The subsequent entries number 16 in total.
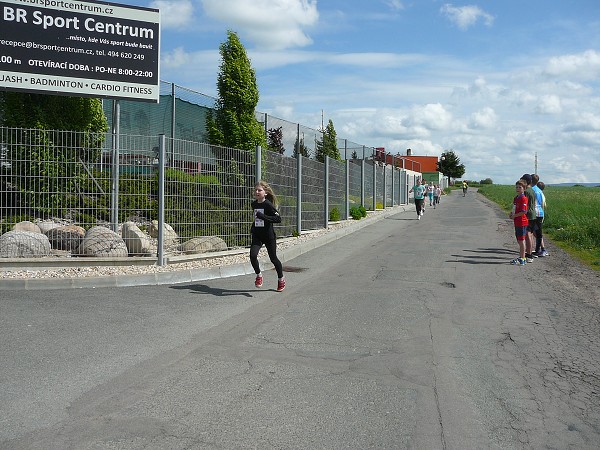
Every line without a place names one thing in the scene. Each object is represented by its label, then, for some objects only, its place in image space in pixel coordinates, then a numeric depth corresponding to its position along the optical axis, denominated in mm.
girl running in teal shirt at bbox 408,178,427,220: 26547
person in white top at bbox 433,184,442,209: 42194
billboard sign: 12594
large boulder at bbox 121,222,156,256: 11914
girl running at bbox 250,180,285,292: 9664
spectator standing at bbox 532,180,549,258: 14133
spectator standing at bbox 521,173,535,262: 13734
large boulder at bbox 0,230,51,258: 11016
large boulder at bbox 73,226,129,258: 11438
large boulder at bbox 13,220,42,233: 11336
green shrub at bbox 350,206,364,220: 24094
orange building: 35891
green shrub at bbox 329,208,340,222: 21334
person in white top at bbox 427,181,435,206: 41225
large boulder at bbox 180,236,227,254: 12422
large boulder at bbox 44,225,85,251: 11500
